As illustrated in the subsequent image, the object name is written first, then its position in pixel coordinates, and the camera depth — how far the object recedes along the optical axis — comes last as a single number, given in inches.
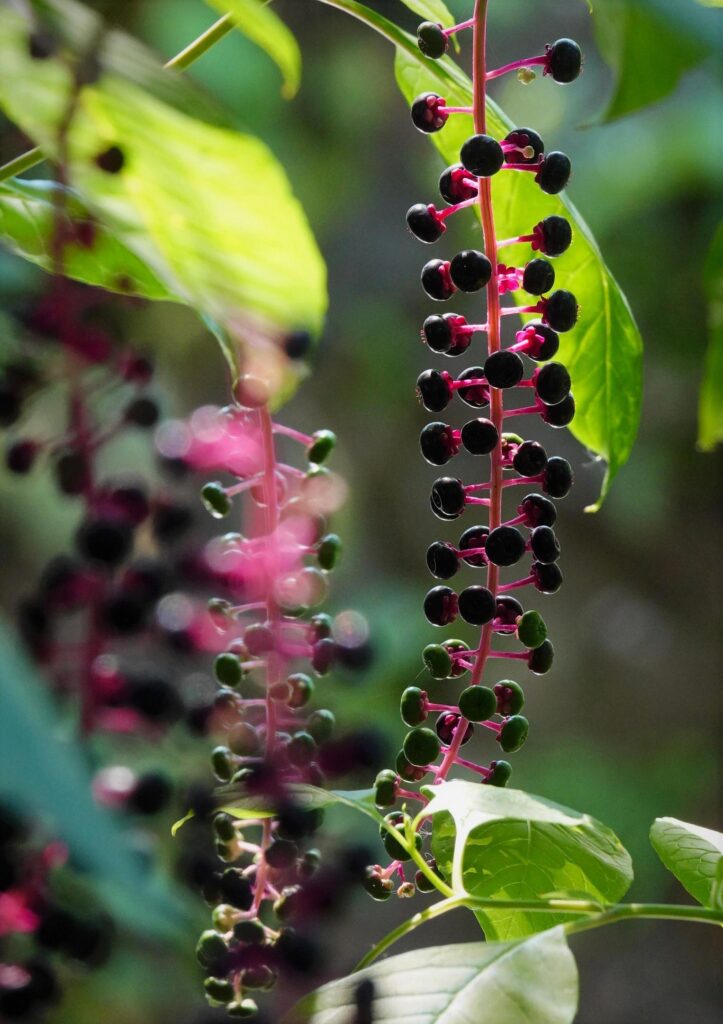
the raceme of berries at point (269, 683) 36.0
